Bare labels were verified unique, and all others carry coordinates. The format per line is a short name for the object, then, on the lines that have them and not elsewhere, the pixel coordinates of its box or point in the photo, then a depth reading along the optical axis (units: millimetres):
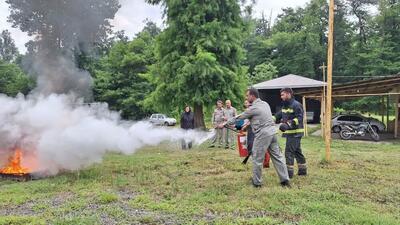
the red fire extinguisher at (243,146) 9949
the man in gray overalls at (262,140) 7453
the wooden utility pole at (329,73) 10484
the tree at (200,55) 18344
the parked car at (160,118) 29631
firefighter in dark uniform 8234
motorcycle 19703
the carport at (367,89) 19469
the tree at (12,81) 10711
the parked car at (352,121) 23219
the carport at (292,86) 31859
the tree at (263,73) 44469
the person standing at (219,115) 13330
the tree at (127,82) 30344
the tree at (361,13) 49281
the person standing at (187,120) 13572
